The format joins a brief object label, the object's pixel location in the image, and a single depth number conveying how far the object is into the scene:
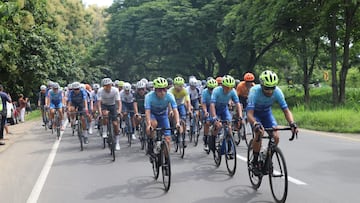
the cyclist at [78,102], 13.12
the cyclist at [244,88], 12.26
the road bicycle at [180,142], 10.88
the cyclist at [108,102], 11.88
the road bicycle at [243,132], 12.33
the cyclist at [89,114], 13.85
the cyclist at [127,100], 14.38
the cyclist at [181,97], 11.63
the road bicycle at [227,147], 8.58
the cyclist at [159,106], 8.52
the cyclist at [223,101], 9.51
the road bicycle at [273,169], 6.30
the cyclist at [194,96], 13.80
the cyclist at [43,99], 20.09
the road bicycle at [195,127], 13.04
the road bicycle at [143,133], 12.12
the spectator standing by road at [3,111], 14.66
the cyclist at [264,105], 6.77
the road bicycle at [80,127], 12.99
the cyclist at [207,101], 10.47
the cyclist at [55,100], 16.09
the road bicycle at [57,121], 16.45
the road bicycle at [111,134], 10.84
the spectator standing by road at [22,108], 26.86
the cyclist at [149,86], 14.92
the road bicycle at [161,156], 7.50
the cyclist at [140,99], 13.36
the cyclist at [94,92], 18.45
